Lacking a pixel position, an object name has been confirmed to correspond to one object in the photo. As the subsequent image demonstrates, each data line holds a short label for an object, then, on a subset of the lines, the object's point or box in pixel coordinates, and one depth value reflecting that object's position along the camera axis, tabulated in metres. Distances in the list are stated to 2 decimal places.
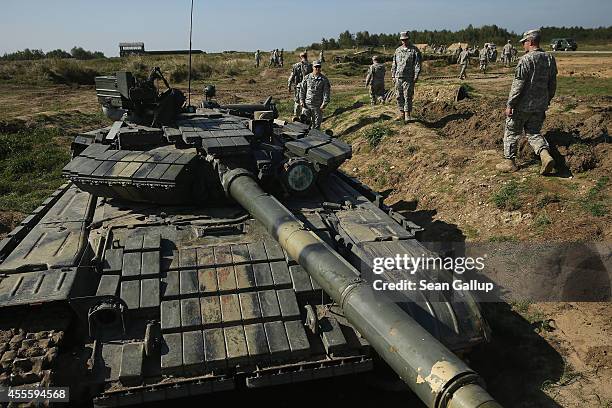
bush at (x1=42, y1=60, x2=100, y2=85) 38.72
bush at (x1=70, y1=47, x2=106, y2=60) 68.69
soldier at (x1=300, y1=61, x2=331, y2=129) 17.17
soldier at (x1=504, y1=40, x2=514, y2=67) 35.91
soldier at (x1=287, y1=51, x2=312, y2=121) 21.39
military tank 4.95
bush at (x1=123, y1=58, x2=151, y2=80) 40.78
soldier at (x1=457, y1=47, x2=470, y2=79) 27.10
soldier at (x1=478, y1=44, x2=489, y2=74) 32.06
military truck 49.00
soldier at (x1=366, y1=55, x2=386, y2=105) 20.36
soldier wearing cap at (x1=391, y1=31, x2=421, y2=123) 15.21
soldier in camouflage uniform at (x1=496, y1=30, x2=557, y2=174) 10.33
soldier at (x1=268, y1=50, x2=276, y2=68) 46.77
